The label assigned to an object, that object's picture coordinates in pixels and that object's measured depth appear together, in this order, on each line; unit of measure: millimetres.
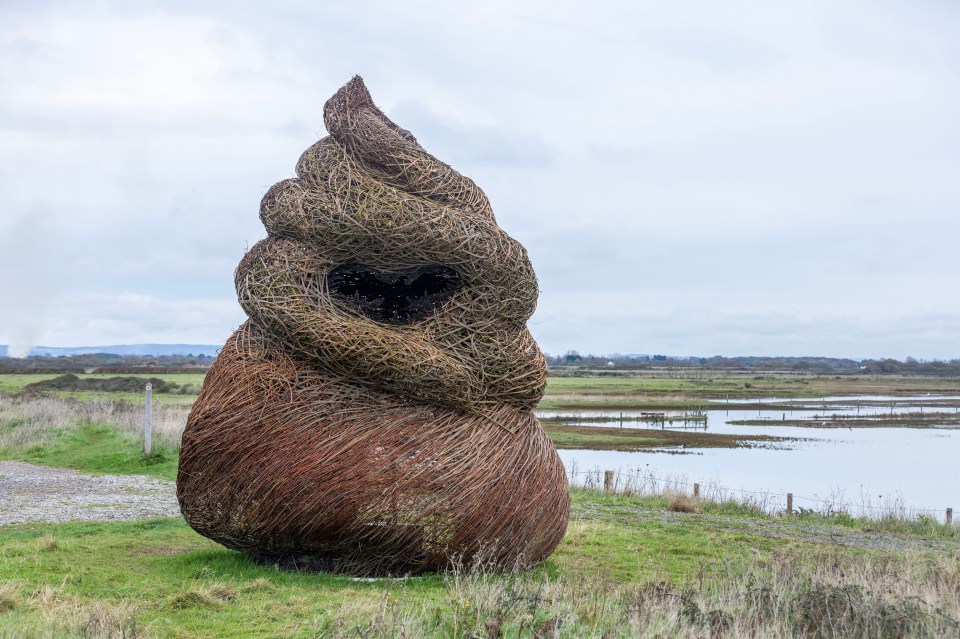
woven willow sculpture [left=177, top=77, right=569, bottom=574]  8500
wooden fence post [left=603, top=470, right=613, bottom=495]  19297
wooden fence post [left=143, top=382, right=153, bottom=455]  21250
